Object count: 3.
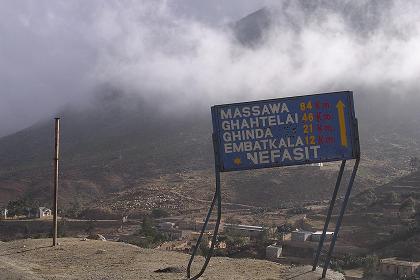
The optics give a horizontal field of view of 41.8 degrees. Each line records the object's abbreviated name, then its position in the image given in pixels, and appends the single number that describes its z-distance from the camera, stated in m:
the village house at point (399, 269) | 24.22
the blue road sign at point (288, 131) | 10.35
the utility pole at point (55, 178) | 16.21
